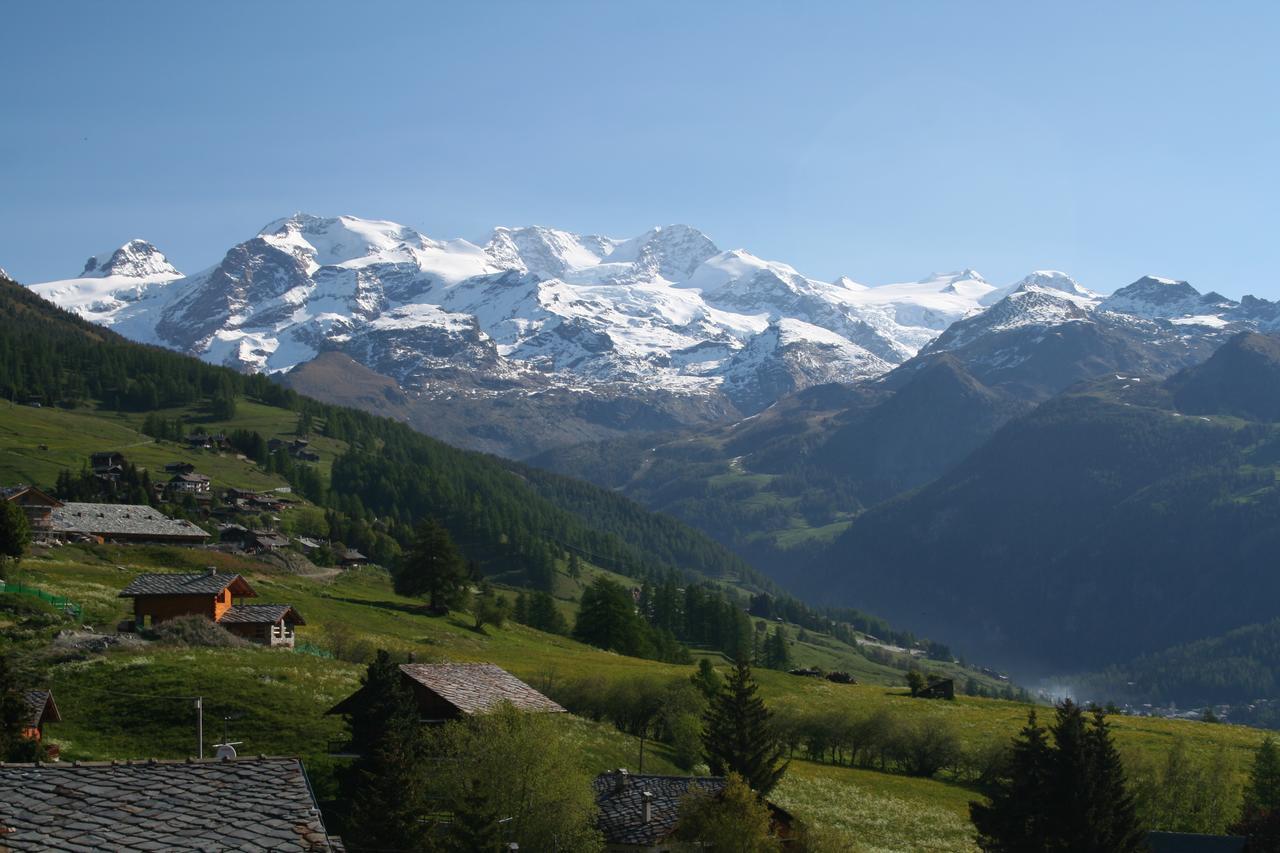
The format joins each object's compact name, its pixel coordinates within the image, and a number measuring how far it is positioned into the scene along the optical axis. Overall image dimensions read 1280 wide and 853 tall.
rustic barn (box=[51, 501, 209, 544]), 136.50
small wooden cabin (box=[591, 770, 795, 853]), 51.66
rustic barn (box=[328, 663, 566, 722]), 60.31
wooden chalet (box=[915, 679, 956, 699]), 141.38
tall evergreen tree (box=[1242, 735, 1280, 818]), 82.81
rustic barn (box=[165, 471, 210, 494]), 195.38
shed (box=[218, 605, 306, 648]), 91.19
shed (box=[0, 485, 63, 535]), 132.12
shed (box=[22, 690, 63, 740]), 51.45
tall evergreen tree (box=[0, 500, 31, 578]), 102.94
